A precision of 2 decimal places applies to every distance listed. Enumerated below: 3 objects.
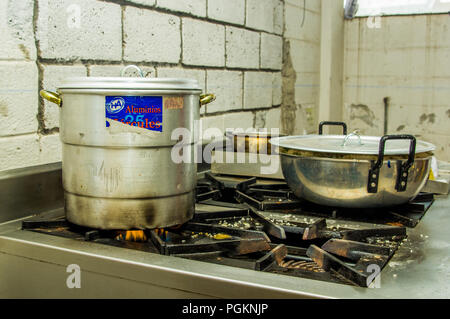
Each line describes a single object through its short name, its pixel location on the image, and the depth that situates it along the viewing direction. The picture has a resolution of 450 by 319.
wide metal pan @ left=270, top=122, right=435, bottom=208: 1.03
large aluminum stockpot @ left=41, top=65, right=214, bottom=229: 0.89
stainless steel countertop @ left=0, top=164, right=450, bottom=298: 0.72
